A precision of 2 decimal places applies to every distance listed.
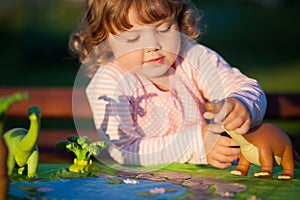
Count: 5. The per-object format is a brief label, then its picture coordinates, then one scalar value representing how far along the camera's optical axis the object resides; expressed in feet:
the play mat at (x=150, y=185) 3.97
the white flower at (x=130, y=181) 4.19
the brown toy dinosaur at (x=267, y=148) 4.33
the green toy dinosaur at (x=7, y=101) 3.66
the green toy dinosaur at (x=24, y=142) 3.95
